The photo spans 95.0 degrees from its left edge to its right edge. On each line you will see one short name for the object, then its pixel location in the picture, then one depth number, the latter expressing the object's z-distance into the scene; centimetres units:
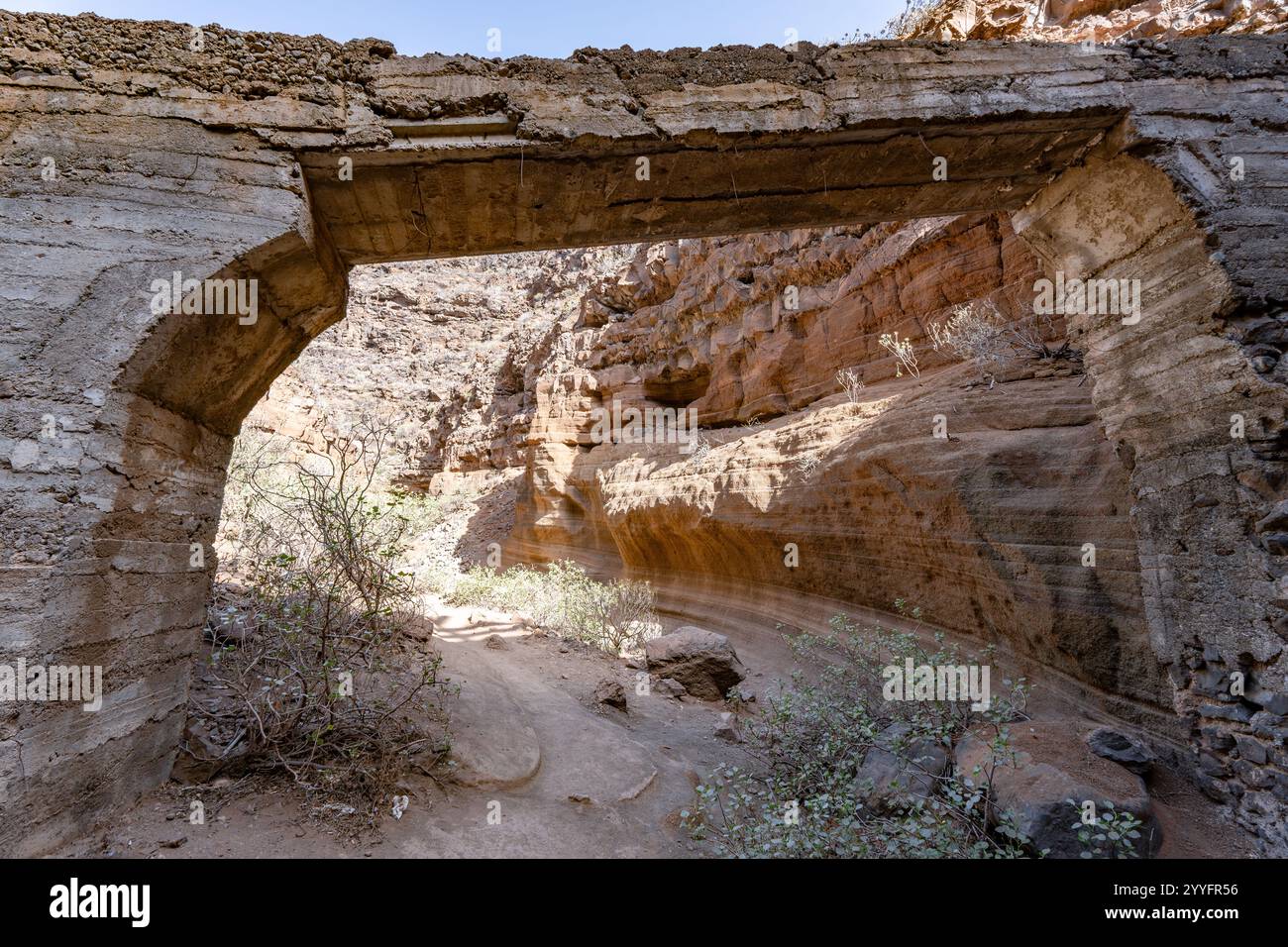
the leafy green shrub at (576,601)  895
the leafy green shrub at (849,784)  298
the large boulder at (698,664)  660
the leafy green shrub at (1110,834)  268
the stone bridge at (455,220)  275
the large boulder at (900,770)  350
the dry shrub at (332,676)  344
